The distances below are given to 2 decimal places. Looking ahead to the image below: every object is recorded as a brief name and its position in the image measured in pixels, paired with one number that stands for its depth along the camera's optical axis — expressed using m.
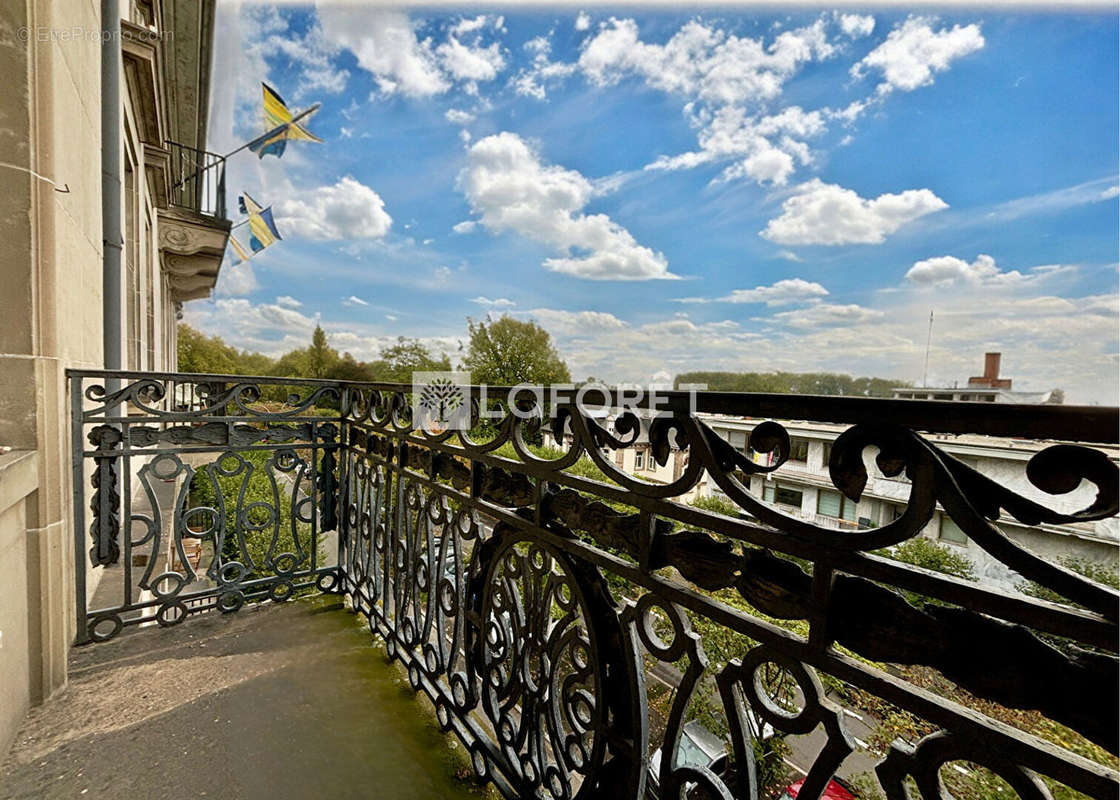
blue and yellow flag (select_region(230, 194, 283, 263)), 9.88
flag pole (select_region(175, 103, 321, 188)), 7.27
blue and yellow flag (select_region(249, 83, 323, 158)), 7.61
